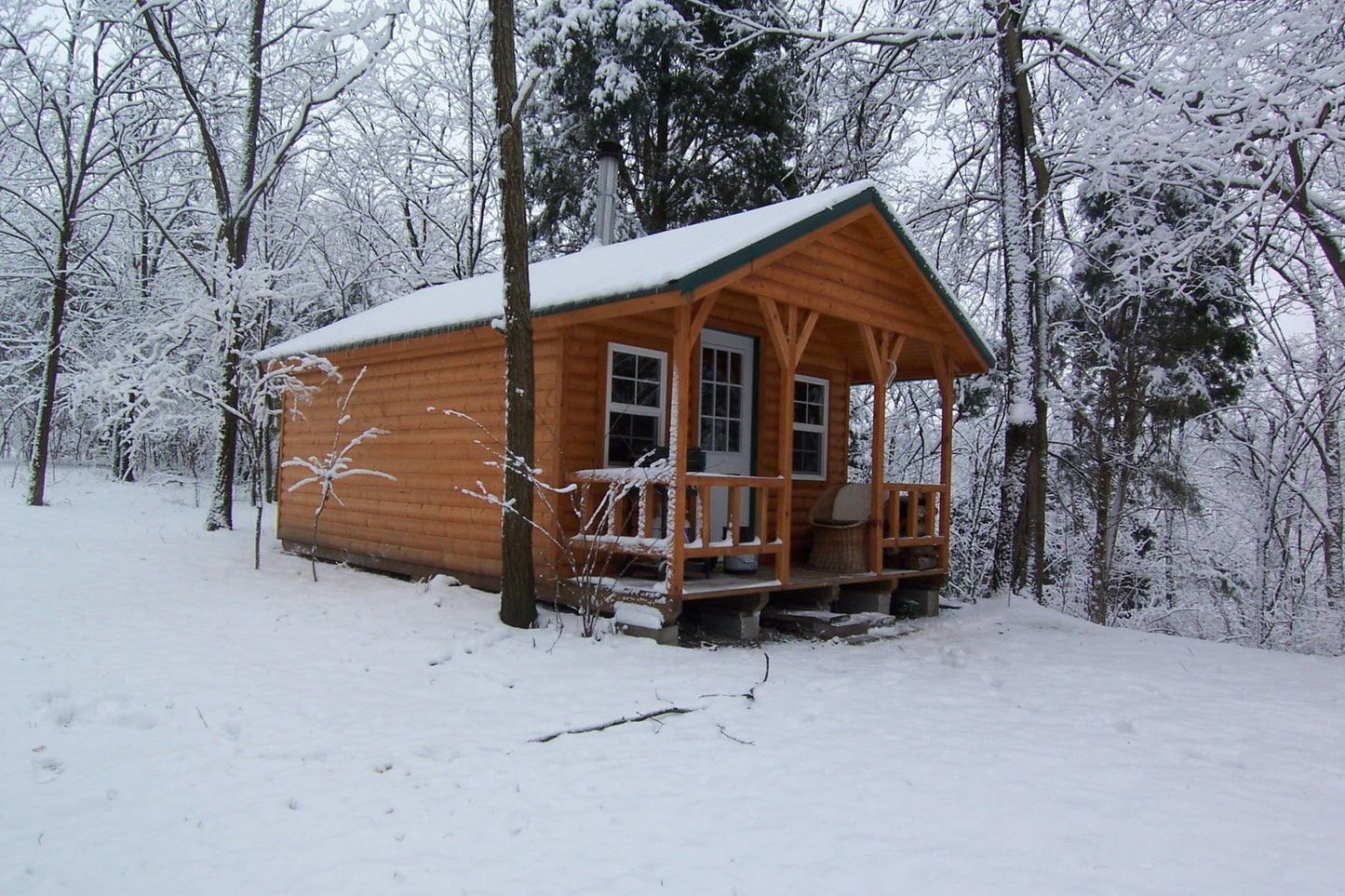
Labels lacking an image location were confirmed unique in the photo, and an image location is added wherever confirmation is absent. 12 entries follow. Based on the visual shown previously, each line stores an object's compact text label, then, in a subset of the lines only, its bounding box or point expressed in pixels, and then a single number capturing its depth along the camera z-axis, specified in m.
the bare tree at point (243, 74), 12.09
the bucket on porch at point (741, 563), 7.76
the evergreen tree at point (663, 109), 15.23
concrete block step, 7.57
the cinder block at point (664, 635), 6.56
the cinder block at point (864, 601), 8.59
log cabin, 6.75
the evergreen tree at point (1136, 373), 13.62
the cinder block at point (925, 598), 9.31
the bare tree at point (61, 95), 14.77
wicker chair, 8.52
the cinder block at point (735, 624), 7.15
